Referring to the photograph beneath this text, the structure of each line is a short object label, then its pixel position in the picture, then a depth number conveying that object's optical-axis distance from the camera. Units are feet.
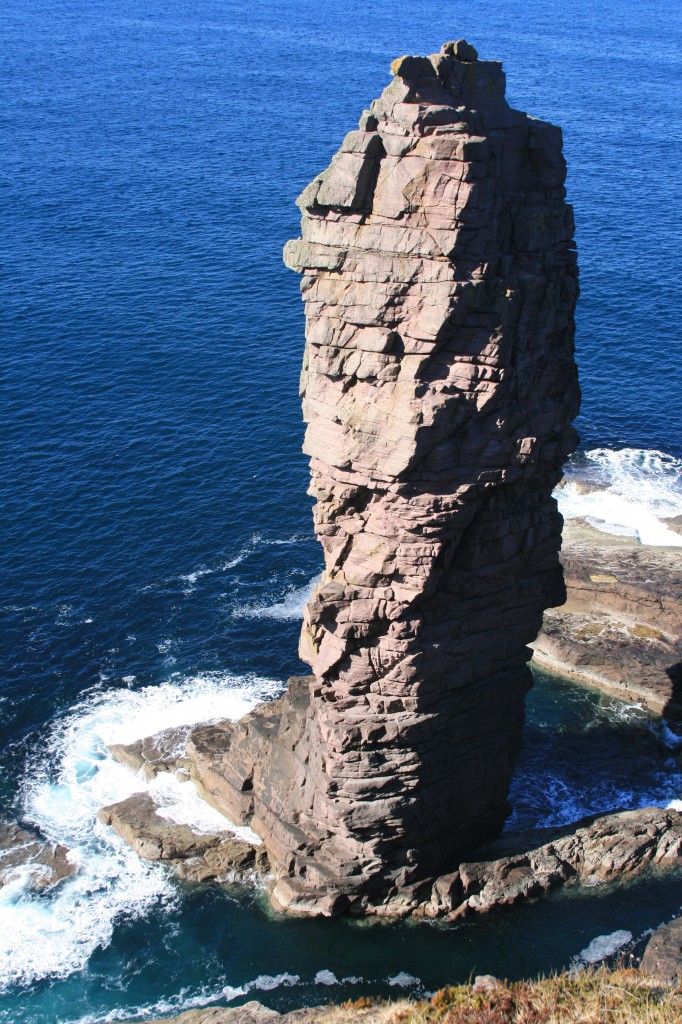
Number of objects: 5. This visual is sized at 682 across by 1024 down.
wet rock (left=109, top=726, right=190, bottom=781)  192.03
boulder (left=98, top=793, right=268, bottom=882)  168.66
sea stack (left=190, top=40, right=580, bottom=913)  126.62
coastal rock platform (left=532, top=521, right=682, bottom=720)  209.26
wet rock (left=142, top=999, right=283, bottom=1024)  129.80
